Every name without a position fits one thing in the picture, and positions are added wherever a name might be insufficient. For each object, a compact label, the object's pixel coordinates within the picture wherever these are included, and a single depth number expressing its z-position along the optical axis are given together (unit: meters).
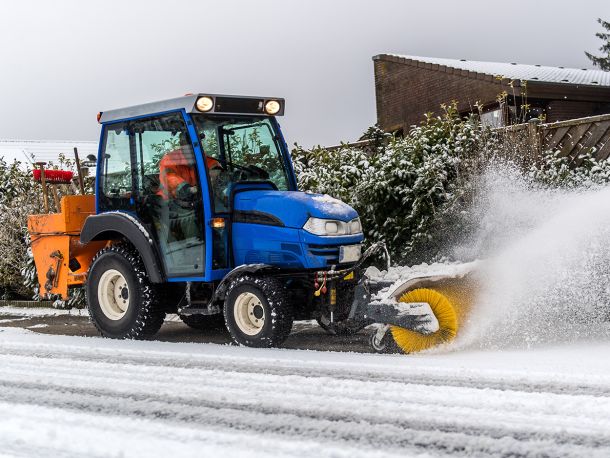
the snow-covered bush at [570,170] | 9.55
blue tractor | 6.53
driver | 6.86
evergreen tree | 47.78
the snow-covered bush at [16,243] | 12.68
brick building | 17.77
